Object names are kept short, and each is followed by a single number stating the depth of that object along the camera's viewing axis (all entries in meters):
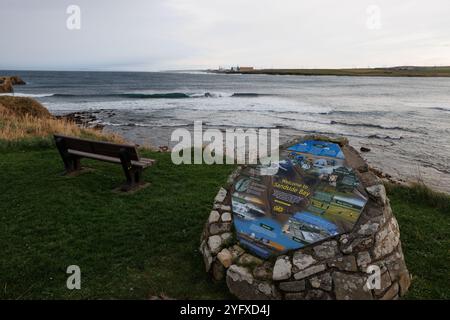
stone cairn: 3.61
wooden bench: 6.71
